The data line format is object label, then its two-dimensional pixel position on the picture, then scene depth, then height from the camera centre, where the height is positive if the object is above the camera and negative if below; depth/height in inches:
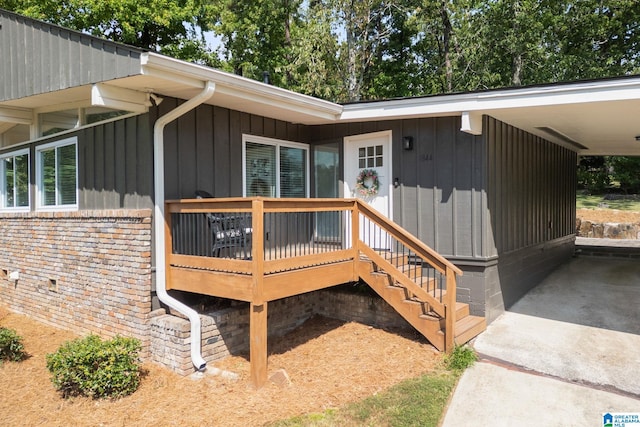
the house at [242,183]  200.1 +14.4
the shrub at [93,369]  180.4 -67.4
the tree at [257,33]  721.6 +298.2
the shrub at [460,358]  194.5 -69.6
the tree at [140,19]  650.8 +300.0
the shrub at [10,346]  223.9 -71.4
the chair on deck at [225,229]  209.0 -10.8
